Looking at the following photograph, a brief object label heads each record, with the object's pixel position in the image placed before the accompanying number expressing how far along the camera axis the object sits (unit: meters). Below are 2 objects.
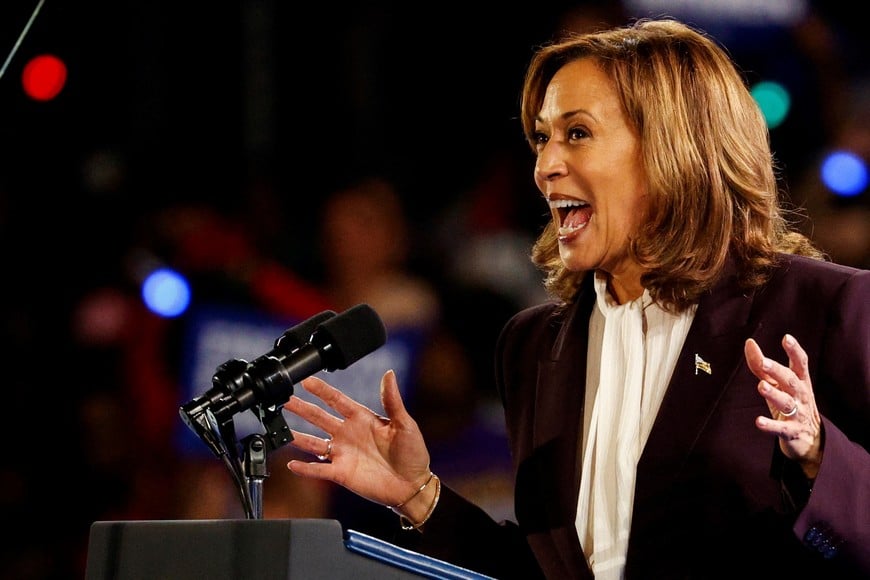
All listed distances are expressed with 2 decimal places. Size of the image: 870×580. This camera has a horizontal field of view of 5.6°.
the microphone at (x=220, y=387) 7.74
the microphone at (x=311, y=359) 7.74
